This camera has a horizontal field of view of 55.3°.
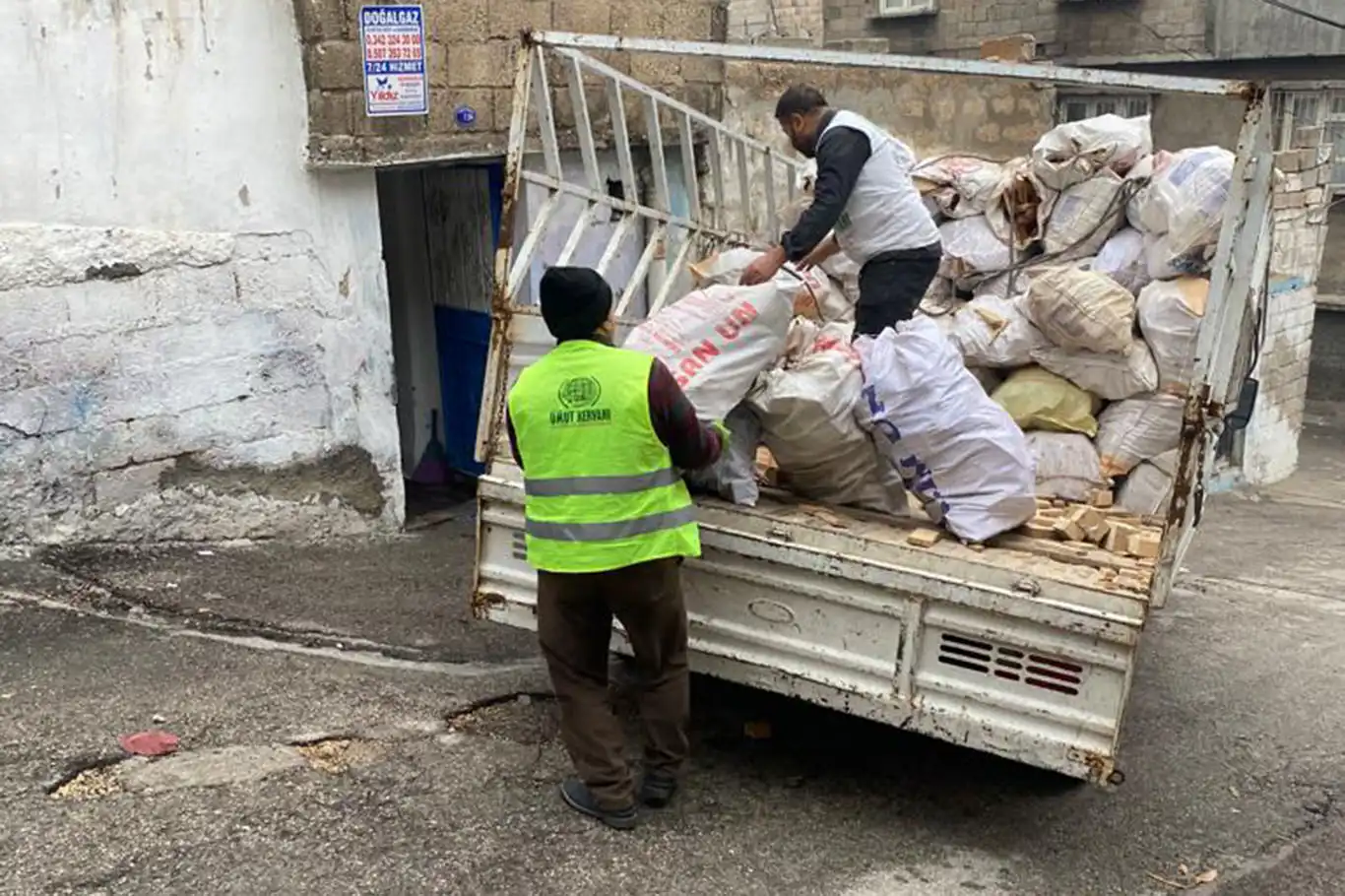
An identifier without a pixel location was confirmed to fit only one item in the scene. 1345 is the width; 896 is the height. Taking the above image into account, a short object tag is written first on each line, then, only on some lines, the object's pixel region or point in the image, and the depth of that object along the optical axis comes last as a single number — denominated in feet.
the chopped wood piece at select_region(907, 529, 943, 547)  11.46
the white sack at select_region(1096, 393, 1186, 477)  15.56
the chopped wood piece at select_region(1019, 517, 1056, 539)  12.25
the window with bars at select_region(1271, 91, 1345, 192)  38.88
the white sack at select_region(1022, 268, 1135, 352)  15.55
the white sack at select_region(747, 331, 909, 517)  12.05
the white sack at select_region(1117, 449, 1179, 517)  15.31
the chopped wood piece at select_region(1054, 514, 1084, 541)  12.28
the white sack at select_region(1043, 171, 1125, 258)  18.34
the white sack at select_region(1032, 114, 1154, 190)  18.53
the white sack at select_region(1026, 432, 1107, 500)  15.28
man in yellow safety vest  10.68
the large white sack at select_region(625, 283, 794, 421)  11.91
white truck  10.21
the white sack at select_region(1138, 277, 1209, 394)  15.58
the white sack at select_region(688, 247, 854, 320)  16.88
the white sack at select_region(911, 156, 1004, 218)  20.35
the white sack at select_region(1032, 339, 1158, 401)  15.83
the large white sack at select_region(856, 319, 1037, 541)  11.87
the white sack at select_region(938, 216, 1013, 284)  19.62
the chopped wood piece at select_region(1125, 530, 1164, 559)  12.00
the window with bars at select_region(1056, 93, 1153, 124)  39.24
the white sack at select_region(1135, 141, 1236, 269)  15.90
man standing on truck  14.82
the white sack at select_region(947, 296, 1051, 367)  16.31
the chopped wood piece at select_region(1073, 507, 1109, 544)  12.39
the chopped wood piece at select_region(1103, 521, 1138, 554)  12.07
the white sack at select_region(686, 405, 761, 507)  12.26
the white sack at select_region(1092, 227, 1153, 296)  17.53
